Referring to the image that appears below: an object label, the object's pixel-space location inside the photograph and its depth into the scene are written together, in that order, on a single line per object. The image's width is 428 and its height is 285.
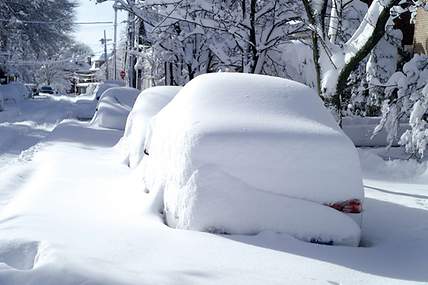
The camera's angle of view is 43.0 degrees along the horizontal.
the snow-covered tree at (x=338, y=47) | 8.56
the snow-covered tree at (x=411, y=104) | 9.98
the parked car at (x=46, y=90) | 74.81
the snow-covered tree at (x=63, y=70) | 97.50
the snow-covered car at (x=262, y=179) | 4.95
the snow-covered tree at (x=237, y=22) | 11.24
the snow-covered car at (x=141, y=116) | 9.12
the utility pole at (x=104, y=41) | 79.16
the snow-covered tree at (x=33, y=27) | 39.50
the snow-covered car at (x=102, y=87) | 38.50
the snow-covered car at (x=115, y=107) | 17.79
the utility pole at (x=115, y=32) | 46.72
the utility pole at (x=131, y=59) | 32.86
